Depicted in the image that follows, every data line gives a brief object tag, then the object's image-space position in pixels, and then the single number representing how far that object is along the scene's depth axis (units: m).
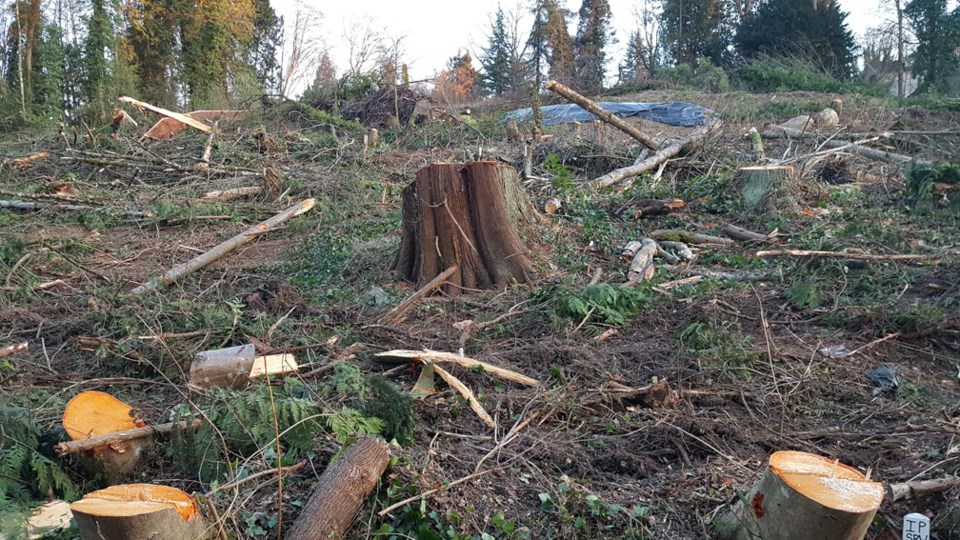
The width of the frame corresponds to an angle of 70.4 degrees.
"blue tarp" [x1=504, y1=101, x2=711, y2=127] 17.44
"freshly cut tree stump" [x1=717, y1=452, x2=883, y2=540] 2.26
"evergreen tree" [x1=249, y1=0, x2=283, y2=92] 32.31
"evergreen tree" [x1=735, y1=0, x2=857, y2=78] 28.62
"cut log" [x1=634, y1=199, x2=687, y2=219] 9.36
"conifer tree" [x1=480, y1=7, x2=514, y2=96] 40.06
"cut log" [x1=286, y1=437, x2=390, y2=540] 2.54
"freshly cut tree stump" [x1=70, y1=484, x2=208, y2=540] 2.16
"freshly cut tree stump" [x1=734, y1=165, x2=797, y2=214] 9.40
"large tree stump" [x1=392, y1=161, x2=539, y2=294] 6.67
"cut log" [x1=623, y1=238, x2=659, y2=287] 6.70
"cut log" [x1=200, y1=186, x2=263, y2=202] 11.15
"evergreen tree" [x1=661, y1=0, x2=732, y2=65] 33.62
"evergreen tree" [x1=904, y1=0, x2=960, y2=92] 24.69
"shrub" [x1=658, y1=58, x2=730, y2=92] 24.27
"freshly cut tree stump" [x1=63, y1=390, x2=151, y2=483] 3.17
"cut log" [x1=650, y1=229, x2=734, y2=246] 8.29
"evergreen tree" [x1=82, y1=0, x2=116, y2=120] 23.34
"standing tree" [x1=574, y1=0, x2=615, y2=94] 38.90
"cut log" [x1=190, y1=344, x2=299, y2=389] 4.08
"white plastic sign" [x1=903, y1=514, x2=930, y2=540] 2.41
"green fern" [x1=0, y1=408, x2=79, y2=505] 2.91
